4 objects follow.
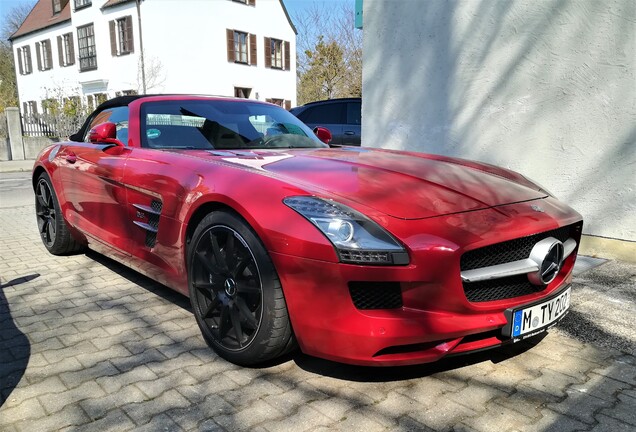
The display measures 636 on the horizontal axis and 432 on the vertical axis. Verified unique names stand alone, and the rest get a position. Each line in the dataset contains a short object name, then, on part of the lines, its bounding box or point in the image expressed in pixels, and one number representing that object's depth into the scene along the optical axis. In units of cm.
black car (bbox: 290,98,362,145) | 984
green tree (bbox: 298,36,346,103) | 3034
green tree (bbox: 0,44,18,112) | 4331
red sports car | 214
